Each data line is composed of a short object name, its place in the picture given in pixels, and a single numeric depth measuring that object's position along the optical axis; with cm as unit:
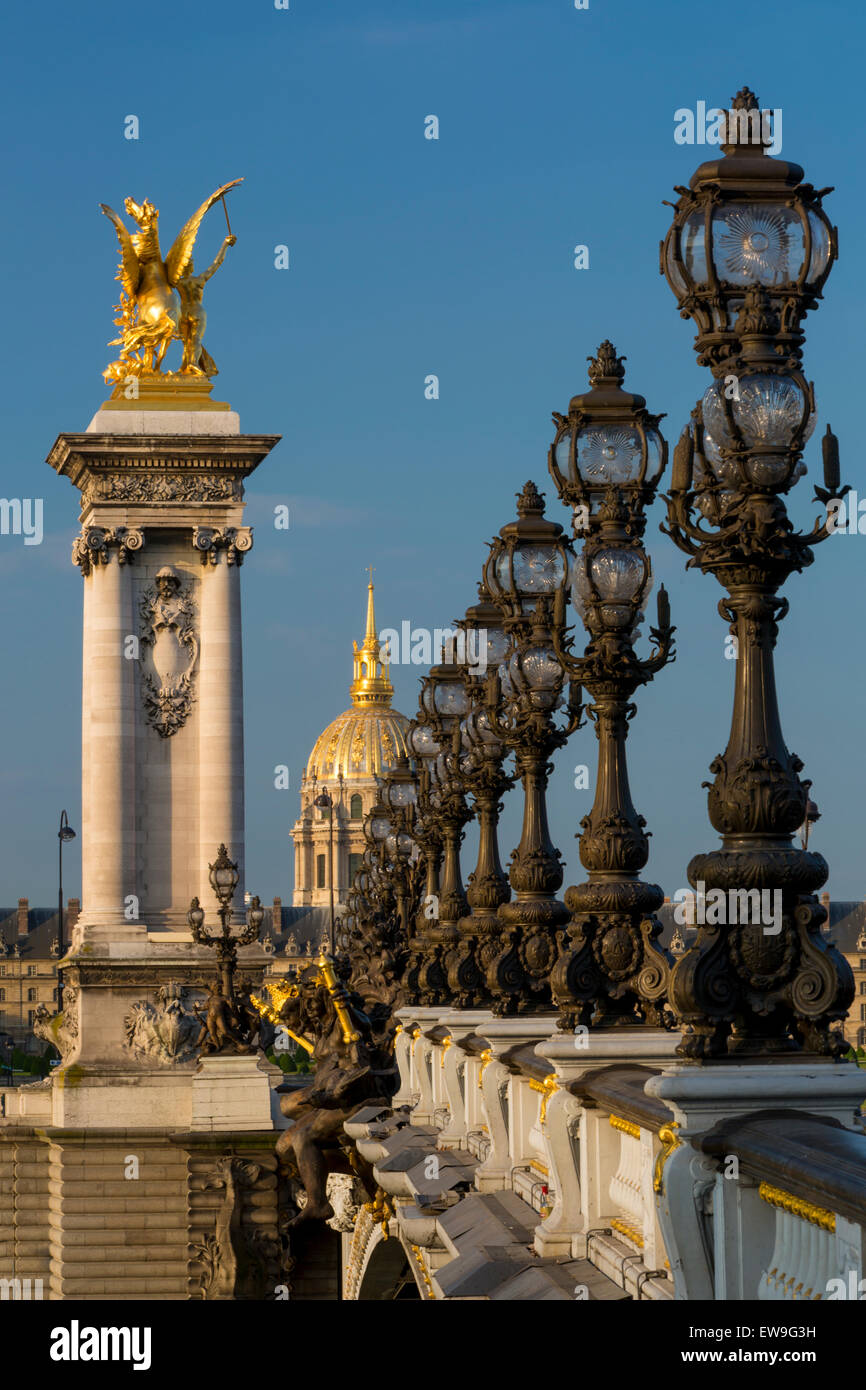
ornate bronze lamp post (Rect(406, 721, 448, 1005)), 3034
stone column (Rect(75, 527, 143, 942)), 5622
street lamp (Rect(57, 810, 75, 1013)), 9274
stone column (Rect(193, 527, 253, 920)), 5653
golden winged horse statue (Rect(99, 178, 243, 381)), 5900
